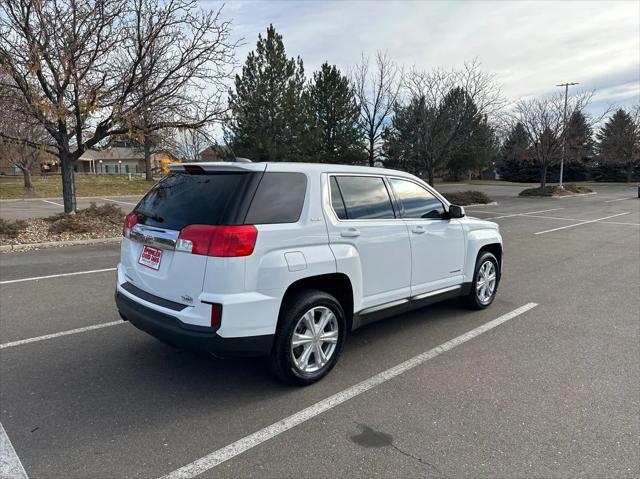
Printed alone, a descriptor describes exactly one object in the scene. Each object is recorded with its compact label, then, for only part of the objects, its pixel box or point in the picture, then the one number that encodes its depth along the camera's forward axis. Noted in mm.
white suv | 3086
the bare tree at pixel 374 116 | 26719
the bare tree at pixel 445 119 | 21500
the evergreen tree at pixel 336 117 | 31672
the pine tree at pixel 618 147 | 52062
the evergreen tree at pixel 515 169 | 59719
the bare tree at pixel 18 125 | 10234
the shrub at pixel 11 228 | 10266
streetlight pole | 29453
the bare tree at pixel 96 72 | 10031
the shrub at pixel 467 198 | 23047
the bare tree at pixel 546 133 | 29531
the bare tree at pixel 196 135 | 13185
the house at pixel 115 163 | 67438
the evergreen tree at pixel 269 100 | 25922
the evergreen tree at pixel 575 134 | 29906
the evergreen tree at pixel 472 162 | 51325
